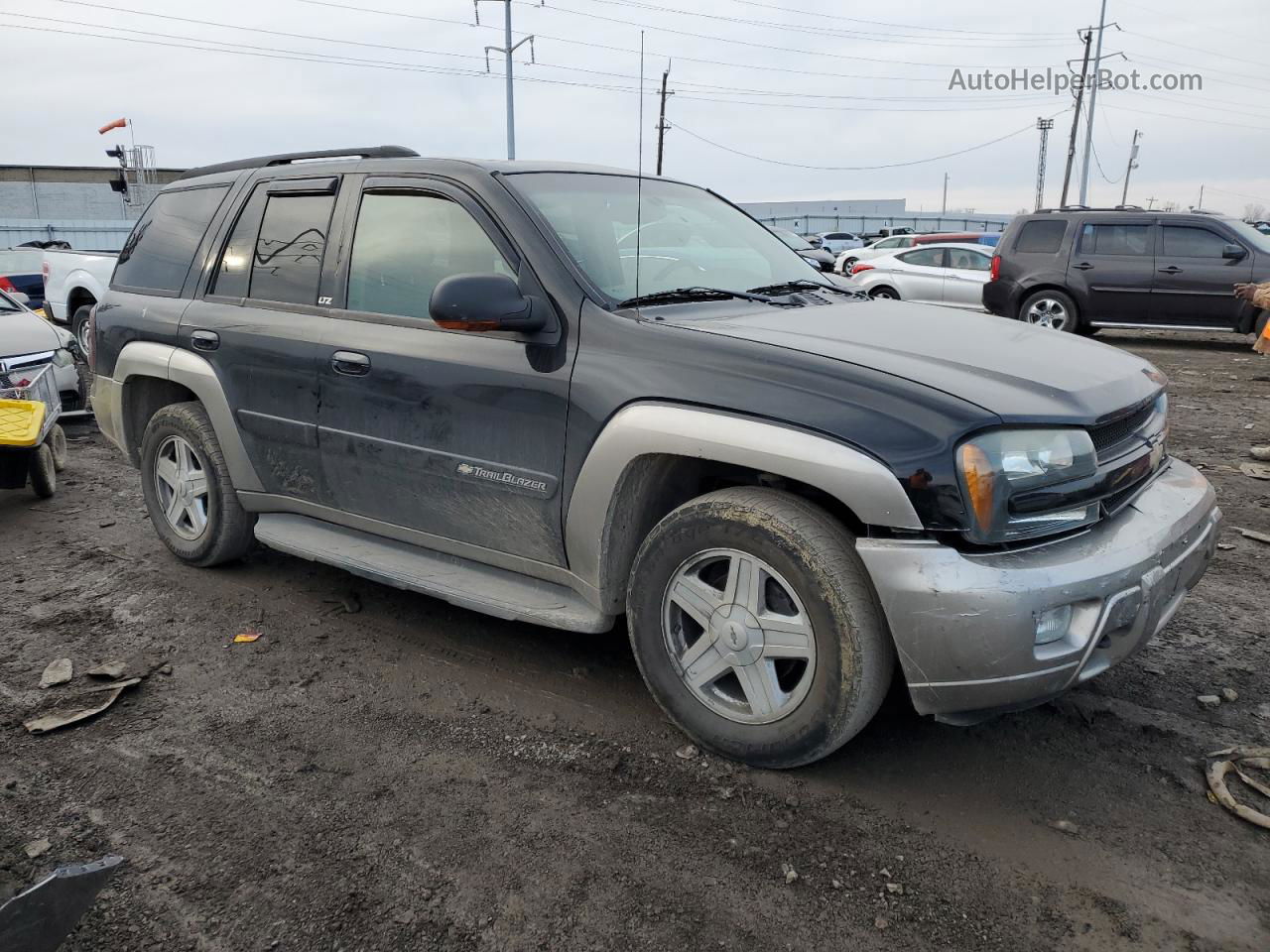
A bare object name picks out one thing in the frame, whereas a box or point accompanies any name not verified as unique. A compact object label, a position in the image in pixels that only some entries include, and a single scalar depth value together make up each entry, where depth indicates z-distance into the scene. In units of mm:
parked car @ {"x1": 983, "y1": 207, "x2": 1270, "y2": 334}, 12219
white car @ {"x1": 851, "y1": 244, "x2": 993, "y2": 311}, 15430
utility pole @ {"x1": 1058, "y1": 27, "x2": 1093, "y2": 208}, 44781
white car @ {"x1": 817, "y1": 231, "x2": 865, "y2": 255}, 39844
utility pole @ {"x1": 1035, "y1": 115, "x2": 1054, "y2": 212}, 61219
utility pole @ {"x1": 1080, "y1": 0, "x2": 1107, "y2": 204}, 39750
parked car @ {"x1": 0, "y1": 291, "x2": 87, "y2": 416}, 6777
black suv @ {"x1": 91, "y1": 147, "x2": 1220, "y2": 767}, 2514
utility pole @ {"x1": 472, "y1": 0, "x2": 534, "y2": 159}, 27641
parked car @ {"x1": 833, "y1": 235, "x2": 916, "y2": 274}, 17031
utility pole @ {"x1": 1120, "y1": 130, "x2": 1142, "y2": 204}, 77875
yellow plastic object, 5457
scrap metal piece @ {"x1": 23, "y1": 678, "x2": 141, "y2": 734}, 3229
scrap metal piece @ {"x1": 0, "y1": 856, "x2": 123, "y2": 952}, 2023
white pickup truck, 11688
